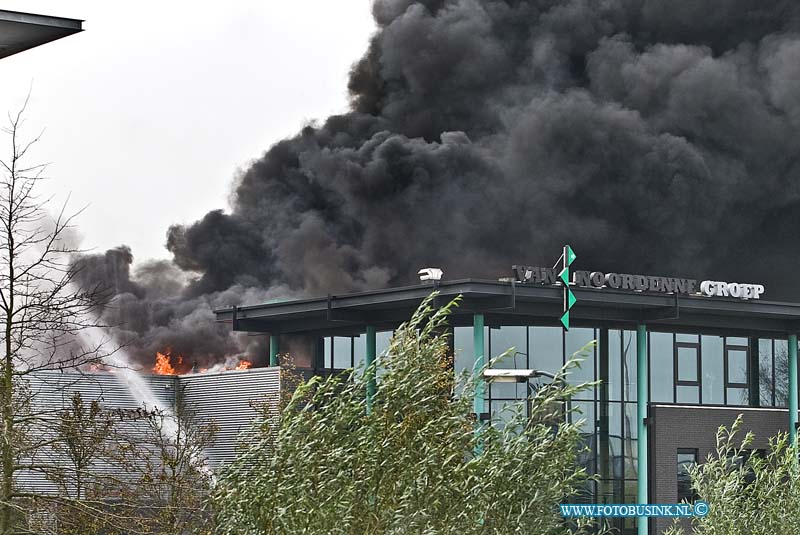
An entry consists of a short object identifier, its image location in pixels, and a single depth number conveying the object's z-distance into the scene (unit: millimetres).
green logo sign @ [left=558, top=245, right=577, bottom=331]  51500
